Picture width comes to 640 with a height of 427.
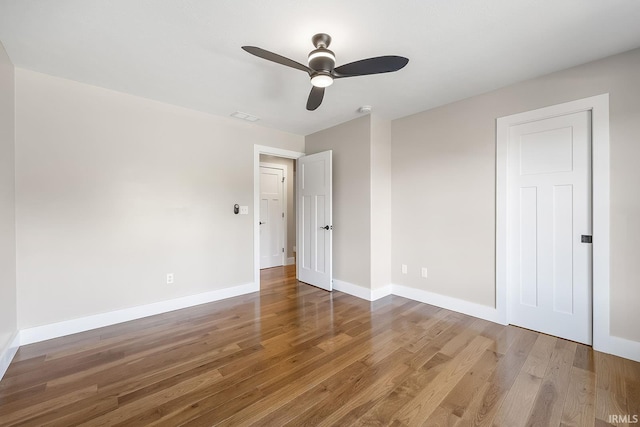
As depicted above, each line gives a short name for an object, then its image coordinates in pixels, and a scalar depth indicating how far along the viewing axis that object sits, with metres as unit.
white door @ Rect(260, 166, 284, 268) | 5.48
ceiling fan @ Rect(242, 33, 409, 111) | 1.79
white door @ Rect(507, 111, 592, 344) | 2.36
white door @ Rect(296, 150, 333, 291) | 3.95
